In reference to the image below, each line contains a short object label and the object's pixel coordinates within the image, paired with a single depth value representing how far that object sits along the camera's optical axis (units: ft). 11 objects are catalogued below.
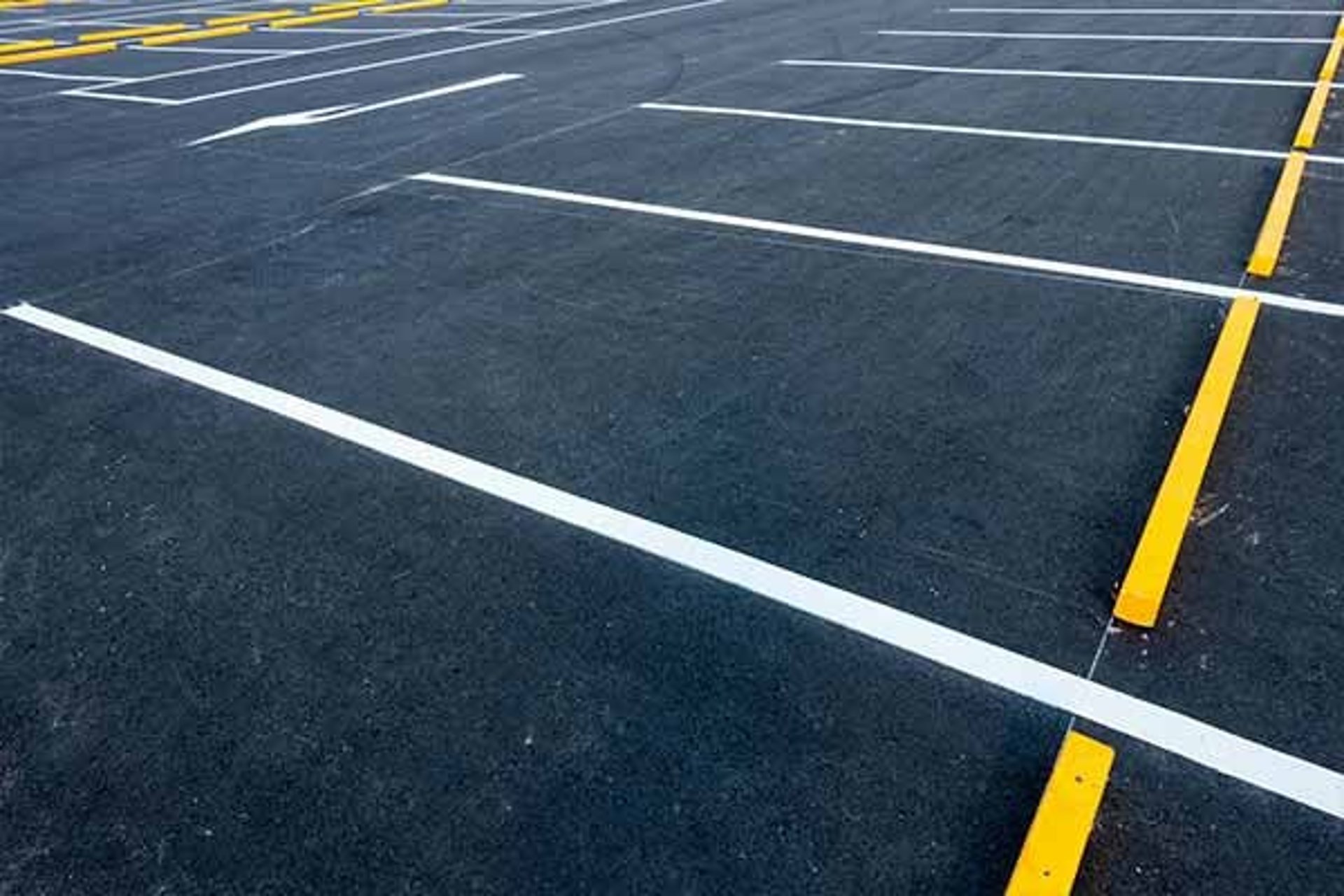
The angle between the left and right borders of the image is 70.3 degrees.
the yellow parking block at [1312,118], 25.16
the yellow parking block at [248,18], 60.59
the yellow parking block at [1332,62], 31.50
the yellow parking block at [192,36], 52.80
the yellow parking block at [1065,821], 7.48
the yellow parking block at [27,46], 51.88
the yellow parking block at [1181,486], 10.05
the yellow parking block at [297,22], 58.03
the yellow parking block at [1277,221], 17.99
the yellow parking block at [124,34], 55.26
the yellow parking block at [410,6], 64.89
